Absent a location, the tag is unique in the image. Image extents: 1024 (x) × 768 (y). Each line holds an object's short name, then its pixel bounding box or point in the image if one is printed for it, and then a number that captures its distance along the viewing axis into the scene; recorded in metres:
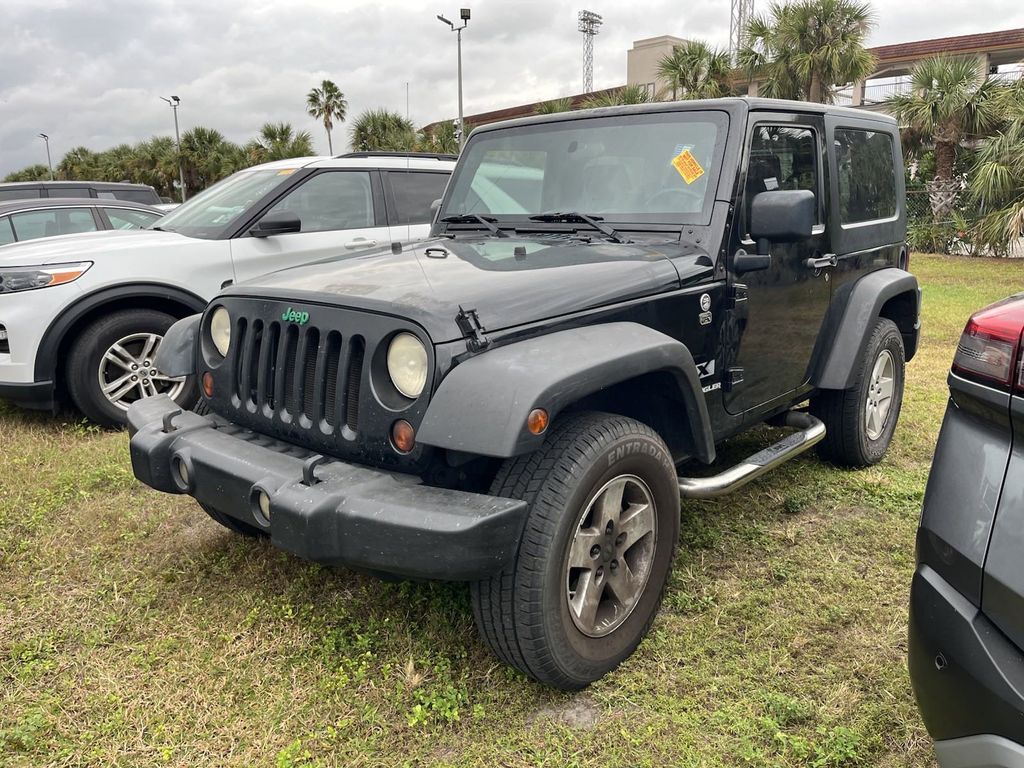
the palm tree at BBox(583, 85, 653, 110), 20.50
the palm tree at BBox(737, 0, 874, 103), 18.09
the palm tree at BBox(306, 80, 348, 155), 40.75
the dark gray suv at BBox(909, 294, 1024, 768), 1.52
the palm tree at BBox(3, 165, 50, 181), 58.94
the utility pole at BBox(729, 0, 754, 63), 40.83
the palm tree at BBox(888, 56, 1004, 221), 16.52
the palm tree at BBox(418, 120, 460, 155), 26.02
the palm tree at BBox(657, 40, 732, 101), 20.56
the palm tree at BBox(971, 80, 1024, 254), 14.20
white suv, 4.95
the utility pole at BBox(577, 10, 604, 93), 60.31
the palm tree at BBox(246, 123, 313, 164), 34.53
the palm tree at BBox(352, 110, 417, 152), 29.31
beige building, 43.69
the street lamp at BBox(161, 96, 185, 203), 37.94
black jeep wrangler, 2.21
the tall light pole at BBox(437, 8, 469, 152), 22.02
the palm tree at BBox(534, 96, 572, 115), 24.72
